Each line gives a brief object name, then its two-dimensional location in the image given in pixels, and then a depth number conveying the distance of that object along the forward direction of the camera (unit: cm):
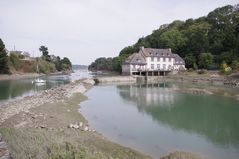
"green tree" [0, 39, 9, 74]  5954
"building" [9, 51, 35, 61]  8944
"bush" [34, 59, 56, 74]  8763
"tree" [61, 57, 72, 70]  12011
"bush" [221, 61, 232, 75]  5145
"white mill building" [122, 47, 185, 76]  6303
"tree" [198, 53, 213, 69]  6075
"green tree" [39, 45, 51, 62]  10868
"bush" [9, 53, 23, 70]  7409
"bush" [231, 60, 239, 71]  5106
